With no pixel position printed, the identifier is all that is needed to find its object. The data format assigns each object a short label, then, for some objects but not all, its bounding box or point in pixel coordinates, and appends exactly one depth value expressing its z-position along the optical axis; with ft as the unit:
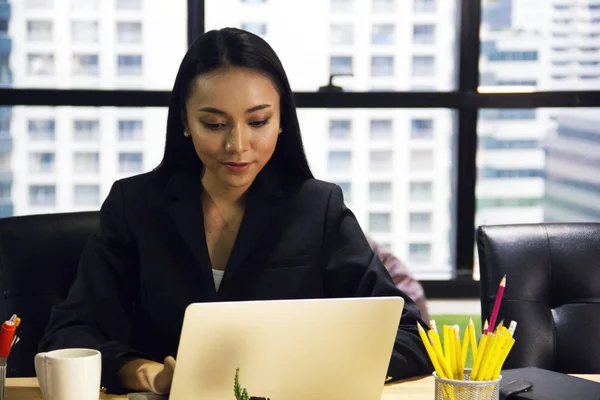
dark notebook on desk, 7.01
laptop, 6.53
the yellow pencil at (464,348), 6.59
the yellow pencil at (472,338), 6.56
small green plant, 6.13
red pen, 6.79
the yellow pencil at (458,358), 6.57
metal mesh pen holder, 6.48
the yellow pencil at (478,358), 6.54
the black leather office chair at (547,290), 8.64
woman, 8.02
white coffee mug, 6.73
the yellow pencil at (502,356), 6.53
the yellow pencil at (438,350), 6.57
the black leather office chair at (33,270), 8.69
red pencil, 6.55
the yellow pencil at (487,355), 6.51
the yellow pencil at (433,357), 6.57
